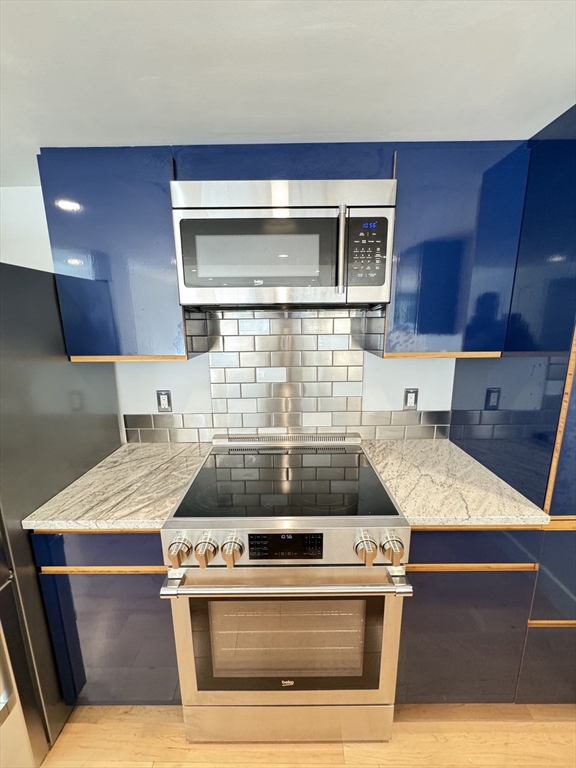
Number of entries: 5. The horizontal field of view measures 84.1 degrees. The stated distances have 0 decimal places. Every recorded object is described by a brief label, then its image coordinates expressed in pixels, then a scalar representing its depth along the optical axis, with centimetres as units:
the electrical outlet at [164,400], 172
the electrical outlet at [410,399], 173
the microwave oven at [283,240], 120
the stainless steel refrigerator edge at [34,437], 104
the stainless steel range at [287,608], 106
